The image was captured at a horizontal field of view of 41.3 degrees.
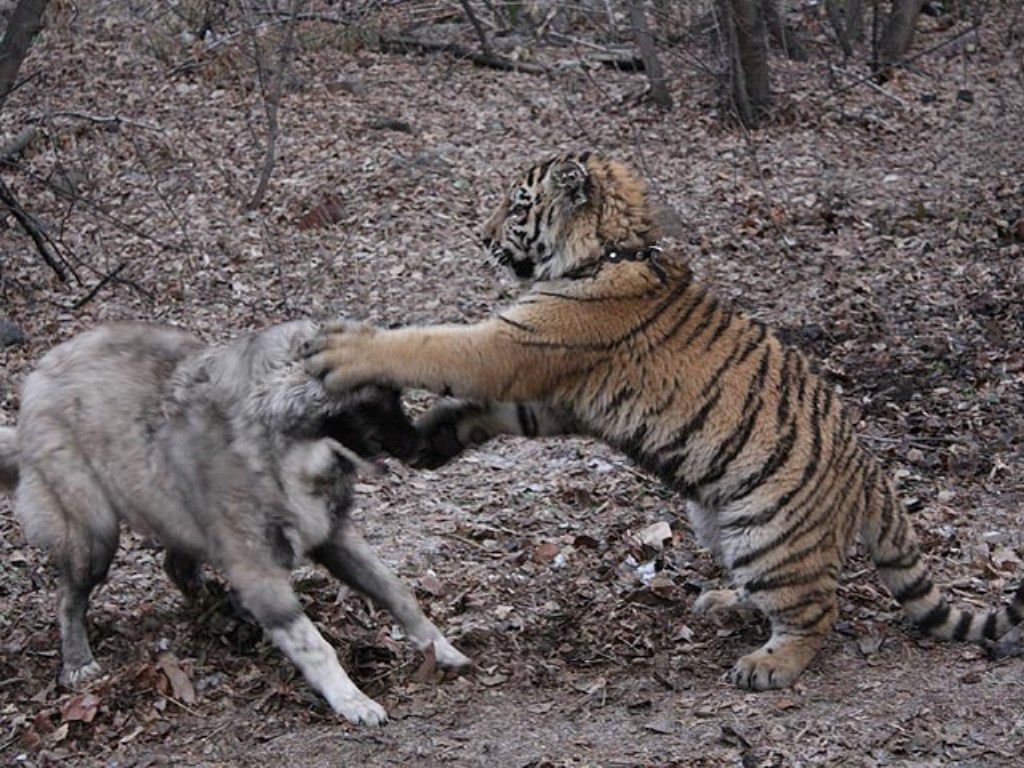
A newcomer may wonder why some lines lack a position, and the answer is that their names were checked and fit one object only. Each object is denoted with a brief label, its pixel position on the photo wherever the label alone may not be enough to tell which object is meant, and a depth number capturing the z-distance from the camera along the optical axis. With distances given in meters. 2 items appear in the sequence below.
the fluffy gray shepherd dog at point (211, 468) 5.11
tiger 5.23
